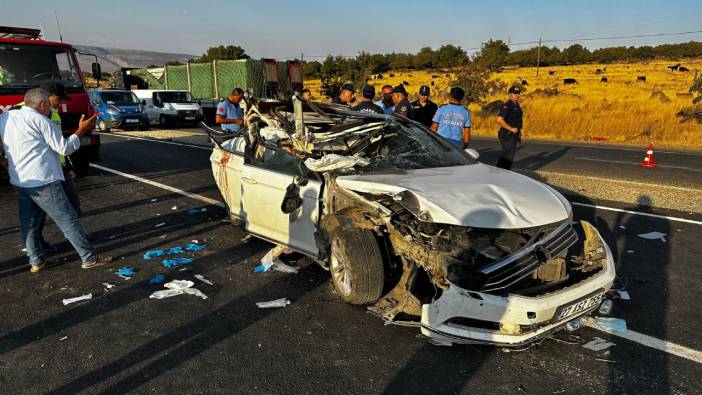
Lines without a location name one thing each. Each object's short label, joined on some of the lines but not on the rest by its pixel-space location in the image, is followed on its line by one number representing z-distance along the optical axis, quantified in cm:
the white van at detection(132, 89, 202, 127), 2184
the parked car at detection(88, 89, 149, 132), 1980
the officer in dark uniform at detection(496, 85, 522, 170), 812
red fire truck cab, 846
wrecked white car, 311
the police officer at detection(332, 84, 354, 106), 865
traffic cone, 1151
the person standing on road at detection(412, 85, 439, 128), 895
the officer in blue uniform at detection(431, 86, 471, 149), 725
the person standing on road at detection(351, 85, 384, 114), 793
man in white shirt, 448
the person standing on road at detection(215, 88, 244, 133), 954
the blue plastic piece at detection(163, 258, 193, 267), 498
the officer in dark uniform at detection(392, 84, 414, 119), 817
